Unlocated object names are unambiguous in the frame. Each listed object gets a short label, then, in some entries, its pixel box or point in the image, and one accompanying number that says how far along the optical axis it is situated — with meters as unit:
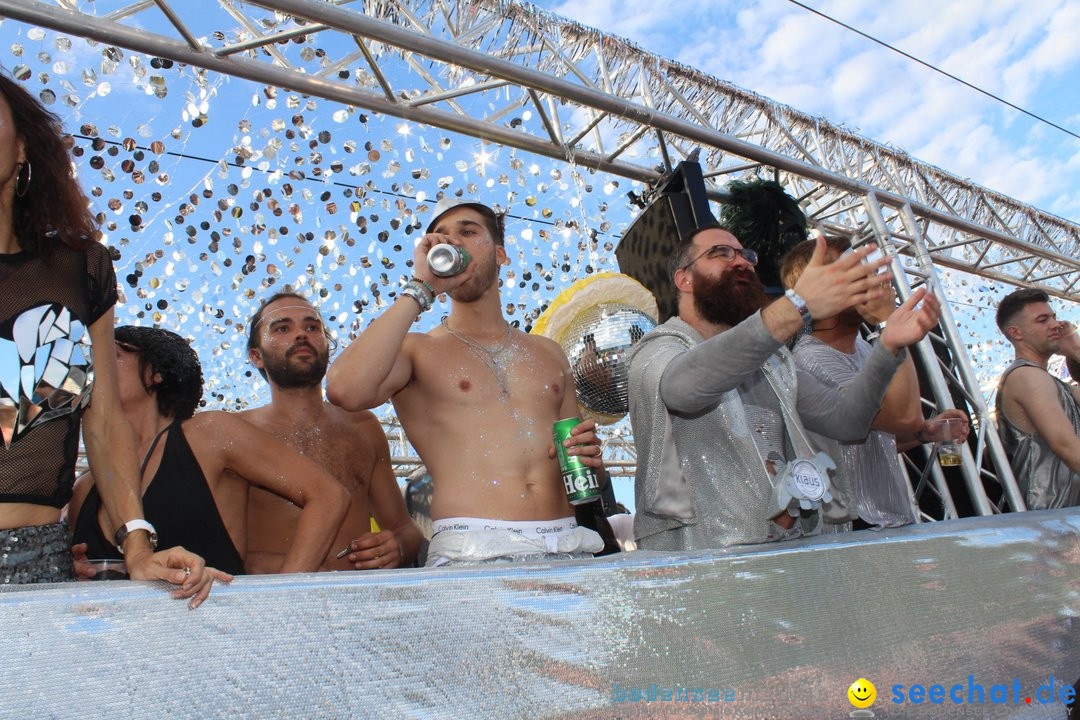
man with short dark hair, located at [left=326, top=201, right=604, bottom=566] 2.22
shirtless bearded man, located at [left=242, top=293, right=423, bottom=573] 2.73
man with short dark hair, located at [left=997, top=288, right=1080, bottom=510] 3.55
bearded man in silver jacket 2.00
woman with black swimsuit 2.27
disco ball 3.27
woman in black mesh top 1.49
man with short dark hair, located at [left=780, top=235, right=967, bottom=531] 2.72
